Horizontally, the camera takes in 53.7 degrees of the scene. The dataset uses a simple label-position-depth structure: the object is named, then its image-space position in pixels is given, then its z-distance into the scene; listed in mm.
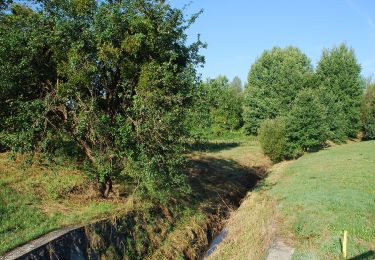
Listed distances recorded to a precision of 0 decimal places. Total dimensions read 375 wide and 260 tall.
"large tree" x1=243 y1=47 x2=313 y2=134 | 55406
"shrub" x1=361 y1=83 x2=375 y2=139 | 65938
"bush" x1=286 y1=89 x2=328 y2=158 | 41531
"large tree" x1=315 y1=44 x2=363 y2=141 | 64000
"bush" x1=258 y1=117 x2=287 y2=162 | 38531
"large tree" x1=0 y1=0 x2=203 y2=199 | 14344
